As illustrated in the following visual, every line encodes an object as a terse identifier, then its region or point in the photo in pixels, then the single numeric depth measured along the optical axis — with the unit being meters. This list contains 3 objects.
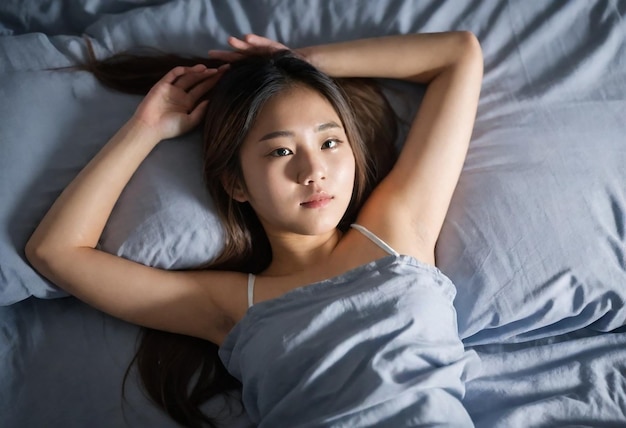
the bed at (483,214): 1.21
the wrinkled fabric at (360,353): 1.06
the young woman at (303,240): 1.10
